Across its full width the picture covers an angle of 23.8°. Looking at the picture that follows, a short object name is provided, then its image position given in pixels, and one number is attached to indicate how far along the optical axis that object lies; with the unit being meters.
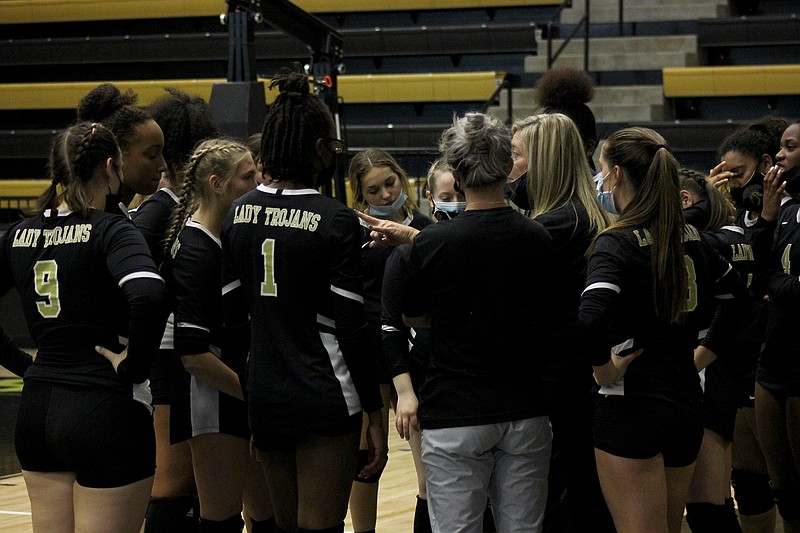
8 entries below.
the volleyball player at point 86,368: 4.06
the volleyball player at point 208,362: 4.86
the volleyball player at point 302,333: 4.30
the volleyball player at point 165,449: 5.28
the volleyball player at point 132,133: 5.26
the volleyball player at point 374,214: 6.22
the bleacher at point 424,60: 17.53
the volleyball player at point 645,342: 4.36
